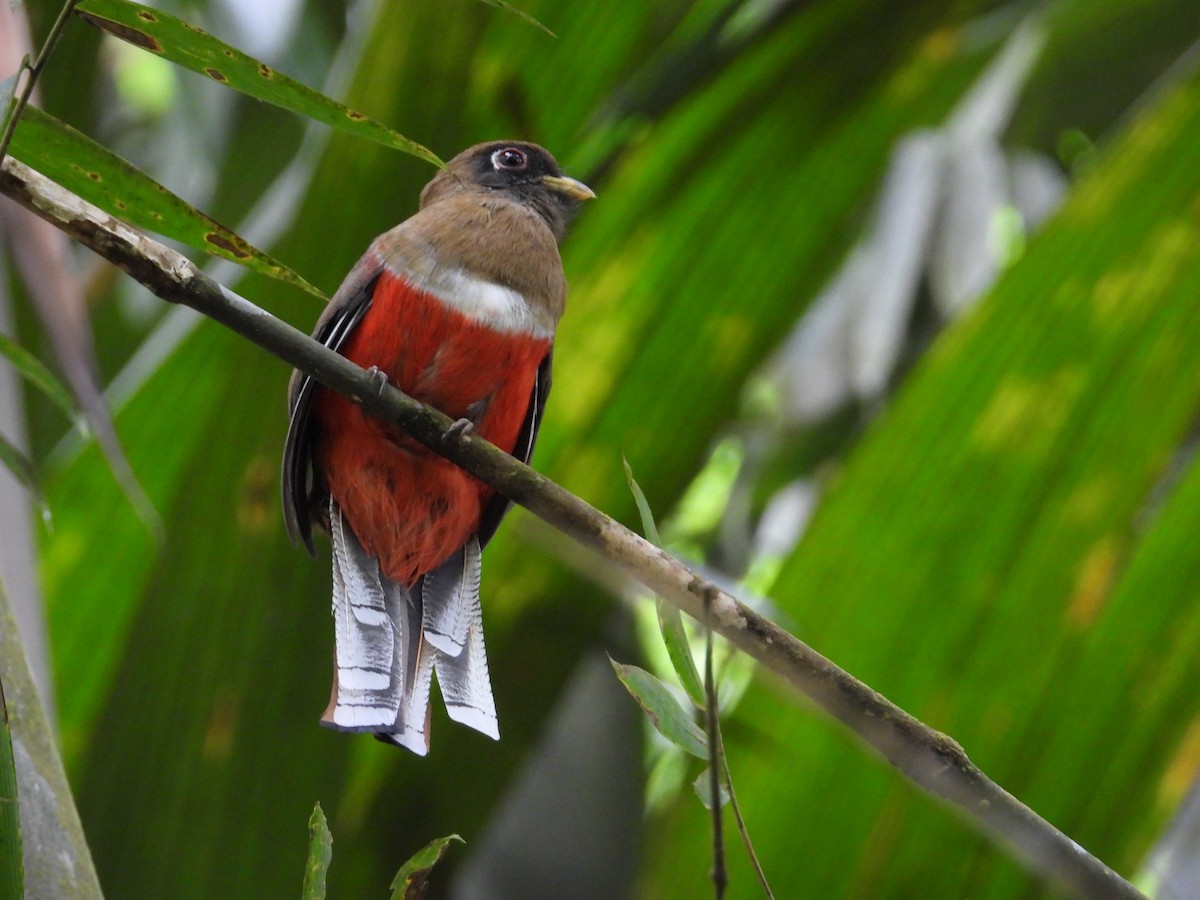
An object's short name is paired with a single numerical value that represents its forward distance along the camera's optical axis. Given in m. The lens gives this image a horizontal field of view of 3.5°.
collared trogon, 6.49
